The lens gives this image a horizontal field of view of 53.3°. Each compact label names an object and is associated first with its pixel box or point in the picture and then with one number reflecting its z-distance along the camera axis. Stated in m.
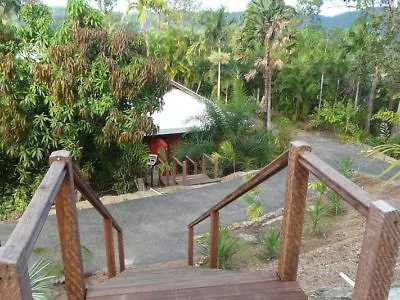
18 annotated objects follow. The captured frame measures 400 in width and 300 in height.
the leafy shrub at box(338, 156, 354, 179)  7.45
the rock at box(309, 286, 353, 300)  2.96
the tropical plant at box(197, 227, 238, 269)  5.15
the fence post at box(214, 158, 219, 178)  12.02
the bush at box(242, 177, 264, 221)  6.61
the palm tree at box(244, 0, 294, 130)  15.81
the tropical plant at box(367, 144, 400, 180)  4.22
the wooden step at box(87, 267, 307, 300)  1.99
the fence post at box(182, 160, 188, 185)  11.32
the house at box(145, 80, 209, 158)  12.78
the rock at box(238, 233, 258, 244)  6.33
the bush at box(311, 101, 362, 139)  18.41
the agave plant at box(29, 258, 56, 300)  3.50
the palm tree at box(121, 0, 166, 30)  19.13
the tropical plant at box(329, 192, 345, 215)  6.64
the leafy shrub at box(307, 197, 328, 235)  5.88
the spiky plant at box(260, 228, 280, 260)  5.17
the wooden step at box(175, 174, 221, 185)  11.57
